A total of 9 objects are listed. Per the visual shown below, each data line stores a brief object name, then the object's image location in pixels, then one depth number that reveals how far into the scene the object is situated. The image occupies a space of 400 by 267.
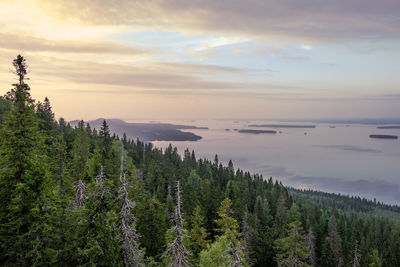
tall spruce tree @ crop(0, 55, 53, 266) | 16.62
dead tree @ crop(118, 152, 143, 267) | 17.59
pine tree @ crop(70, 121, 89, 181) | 44.94
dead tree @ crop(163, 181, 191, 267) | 19.14
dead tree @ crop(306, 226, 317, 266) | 49.07
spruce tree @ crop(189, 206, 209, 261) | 34.78
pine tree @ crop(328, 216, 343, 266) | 62.19
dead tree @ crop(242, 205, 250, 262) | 46.91
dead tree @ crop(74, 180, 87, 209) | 20.31
